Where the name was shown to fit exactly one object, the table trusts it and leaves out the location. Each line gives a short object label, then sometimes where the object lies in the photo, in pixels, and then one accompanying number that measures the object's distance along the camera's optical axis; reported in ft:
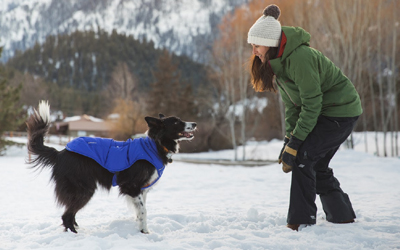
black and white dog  10.91
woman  9.71
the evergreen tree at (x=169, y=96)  105.29
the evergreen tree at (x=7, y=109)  54.08
